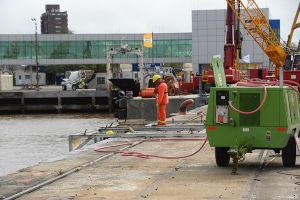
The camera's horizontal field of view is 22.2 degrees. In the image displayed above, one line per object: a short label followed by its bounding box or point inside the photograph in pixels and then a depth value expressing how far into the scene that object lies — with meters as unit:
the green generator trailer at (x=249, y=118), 14.42
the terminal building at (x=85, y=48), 105.44
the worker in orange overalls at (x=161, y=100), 24.81
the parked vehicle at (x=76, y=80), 85.28
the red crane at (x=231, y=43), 47.69
